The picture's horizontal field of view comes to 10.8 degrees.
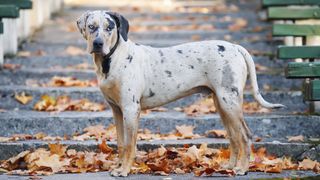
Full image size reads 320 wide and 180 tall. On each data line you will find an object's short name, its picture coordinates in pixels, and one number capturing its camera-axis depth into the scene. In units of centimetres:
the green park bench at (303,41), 1647
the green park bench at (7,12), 2047
